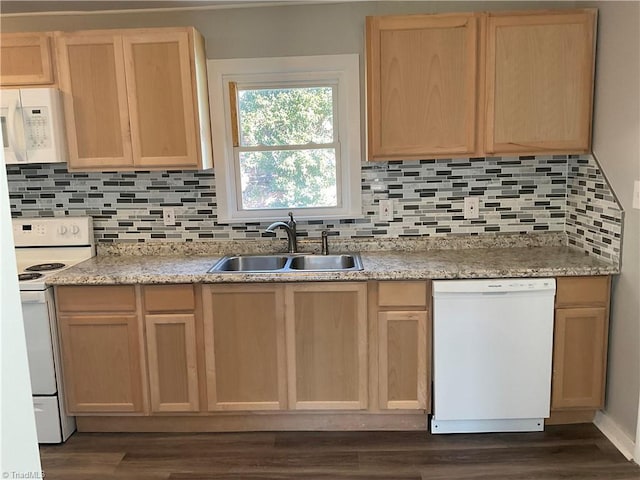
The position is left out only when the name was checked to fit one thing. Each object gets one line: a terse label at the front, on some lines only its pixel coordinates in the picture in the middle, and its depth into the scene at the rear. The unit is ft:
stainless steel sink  9.71
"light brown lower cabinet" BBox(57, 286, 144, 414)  8.59
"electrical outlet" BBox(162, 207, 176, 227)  10.19
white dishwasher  8.28
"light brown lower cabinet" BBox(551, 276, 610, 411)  8.37
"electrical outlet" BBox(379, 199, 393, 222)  10.09
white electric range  8.40
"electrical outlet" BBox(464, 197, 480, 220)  10.03
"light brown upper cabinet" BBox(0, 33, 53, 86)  8.79
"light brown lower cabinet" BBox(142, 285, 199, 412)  8.57
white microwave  8.68
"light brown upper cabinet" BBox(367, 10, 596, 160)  8.62
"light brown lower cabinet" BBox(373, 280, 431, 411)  8.45
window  9.70
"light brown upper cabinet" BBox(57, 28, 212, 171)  8.78
